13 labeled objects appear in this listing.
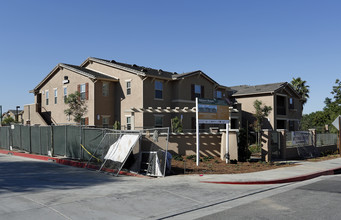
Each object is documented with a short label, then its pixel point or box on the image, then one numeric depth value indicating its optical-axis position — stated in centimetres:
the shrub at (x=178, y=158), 1714
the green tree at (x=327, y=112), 4636
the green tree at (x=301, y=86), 5106
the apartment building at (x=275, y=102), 3725
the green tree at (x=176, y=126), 2142
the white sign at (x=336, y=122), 2467
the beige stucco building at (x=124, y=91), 2666
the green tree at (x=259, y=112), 3085
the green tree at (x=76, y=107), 2662
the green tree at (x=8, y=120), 5598
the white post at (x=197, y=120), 1655
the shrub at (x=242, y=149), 1785
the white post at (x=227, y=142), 1726
